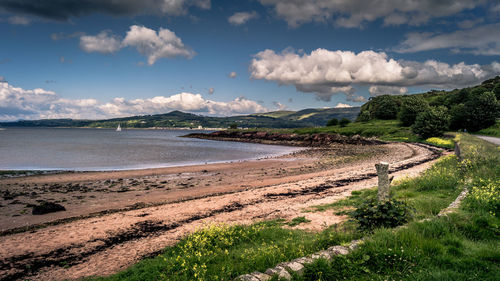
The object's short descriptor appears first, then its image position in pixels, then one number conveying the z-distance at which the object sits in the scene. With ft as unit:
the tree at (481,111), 185.98
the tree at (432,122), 171.67
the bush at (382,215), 25.94
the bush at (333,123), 426.71
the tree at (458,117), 199.82
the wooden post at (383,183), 28.86
